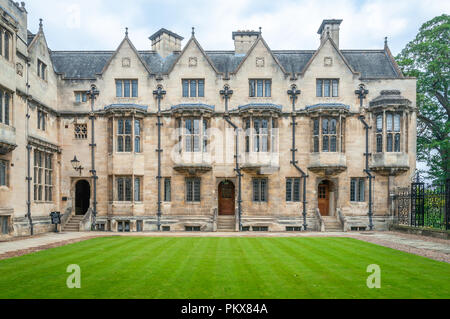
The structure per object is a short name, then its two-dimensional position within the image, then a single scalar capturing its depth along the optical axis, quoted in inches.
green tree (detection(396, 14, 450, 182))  1288.1
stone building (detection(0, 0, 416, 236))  1091.3
